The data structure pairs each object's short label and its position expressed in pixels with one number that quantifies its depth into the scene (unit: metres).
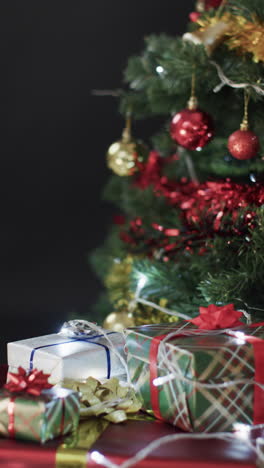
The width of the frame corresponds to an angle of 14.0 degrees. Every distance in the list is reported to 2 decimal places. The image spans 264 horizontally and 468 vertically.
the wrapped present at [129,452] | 1.16
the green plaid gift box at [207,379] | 1.21
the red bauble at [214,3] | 1.62
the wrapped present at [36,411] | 1.18
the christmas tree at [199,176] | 1.44
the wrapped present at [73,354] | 1.29
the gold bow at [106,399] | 1.24
